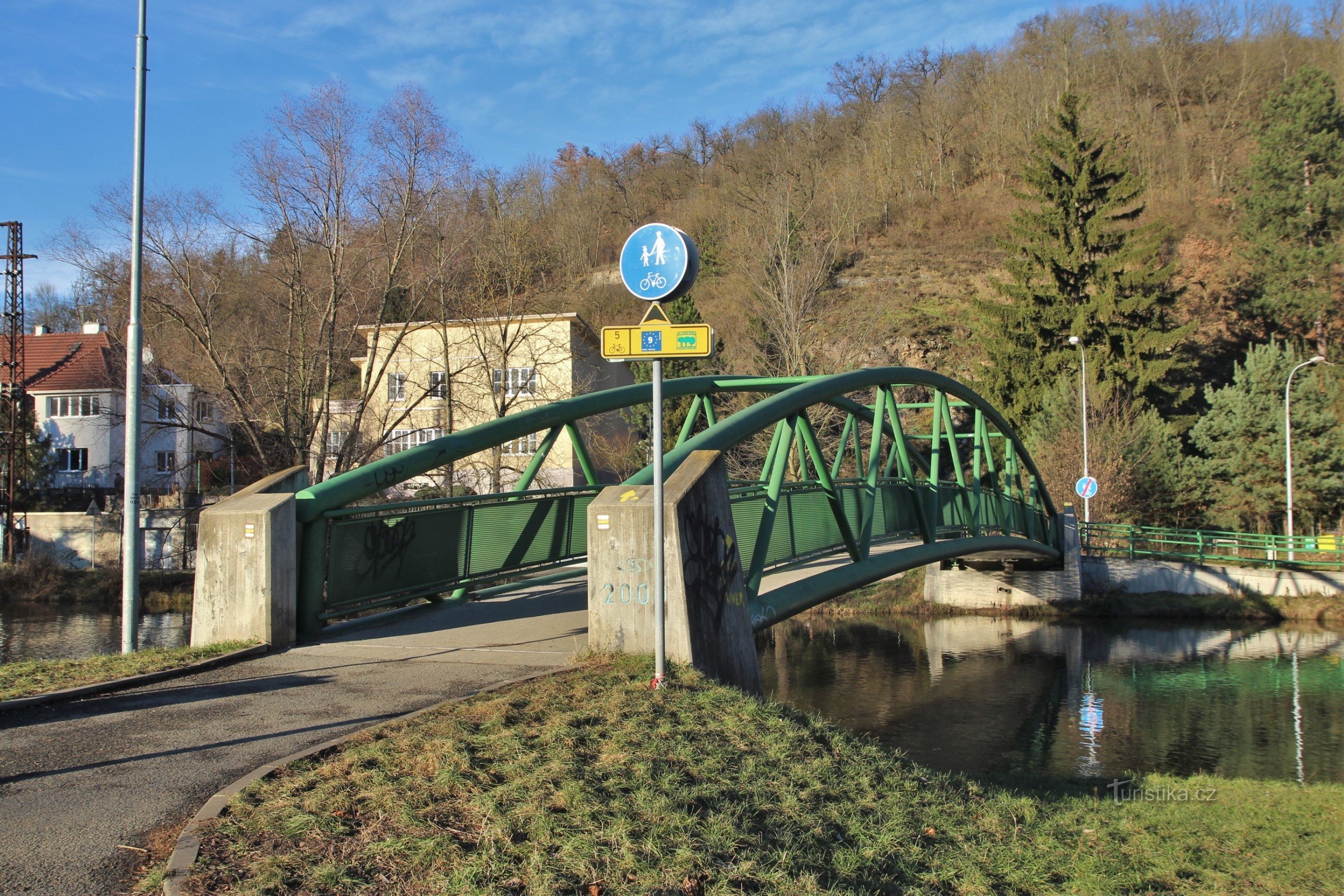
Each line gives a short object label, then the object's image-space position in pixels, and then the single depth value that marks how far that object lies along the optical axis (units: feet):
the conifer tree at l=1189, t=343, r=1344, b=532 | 117.80
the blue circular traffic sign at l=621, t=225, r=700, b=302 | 22.50
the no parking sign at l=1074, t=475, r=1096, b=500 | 101.19
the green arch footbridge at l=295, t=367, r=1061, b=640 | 31.86
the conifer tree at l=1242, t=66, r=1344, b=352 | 143.02
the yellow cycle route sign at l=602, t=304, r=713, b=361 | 22.38
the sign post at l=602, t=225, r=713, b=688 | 22.47
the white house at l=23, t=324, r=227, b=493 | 145.38
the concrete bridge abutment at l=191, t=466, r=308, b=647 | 28.66
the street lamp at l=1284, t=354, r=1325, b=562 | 107.86
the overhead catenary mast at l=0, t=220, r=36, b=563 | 124.36
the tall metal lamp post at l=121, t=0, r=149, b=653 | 31.37
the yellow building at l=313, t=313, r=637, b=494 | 91.15
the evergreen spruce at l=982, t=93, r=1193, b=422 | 130.62
